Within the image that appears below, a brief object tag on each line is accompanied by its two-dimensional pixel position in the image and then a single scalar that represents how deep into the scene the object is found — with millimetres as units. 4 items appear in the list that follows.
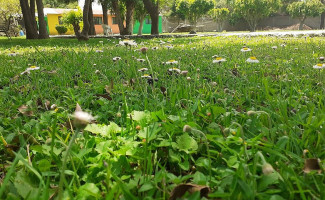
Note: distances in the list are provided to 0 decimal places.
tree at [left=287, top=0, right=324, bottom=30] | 32656
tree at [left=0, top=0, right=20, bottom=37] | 24938
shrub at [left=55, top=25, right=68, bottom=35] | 28938
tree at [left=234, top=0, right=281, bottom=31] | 31125
